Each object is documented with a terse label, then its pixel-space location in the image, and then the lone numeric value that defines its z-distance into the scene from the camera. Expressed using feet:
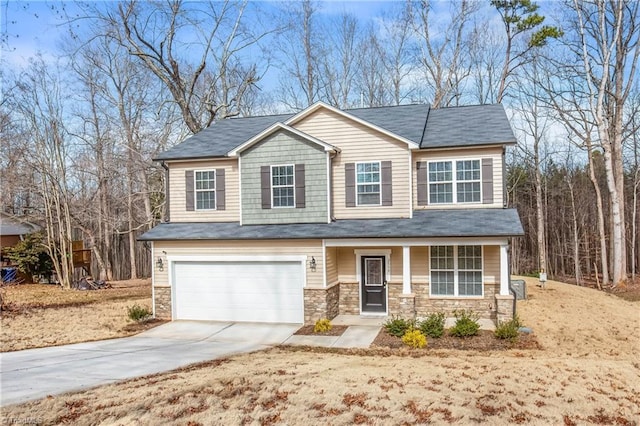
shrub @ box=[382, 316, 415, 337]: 41.55
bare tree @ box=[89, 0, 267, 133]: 80.74
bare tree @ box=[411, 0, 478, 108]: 98.89
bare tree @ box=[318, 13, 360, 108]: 109.09
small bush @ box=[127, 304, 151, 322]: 49.98
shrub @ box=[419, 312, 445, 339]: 41.04
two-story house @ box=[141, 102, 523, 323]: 49.03
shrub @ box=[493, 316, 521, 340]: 39.78
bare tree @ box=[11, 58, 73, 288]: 84.79
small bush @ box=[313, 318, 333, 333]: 44.83
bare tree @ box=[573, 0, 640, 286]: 79.25
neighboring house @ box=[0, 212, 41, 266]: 95.30
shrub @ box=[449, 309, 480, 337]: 40.88
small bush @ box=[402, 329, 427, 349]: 38.83
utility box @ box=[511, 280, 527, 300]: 59.62
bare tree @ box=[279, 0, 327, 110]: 100.37
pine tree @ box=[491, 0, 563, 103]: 88.38
